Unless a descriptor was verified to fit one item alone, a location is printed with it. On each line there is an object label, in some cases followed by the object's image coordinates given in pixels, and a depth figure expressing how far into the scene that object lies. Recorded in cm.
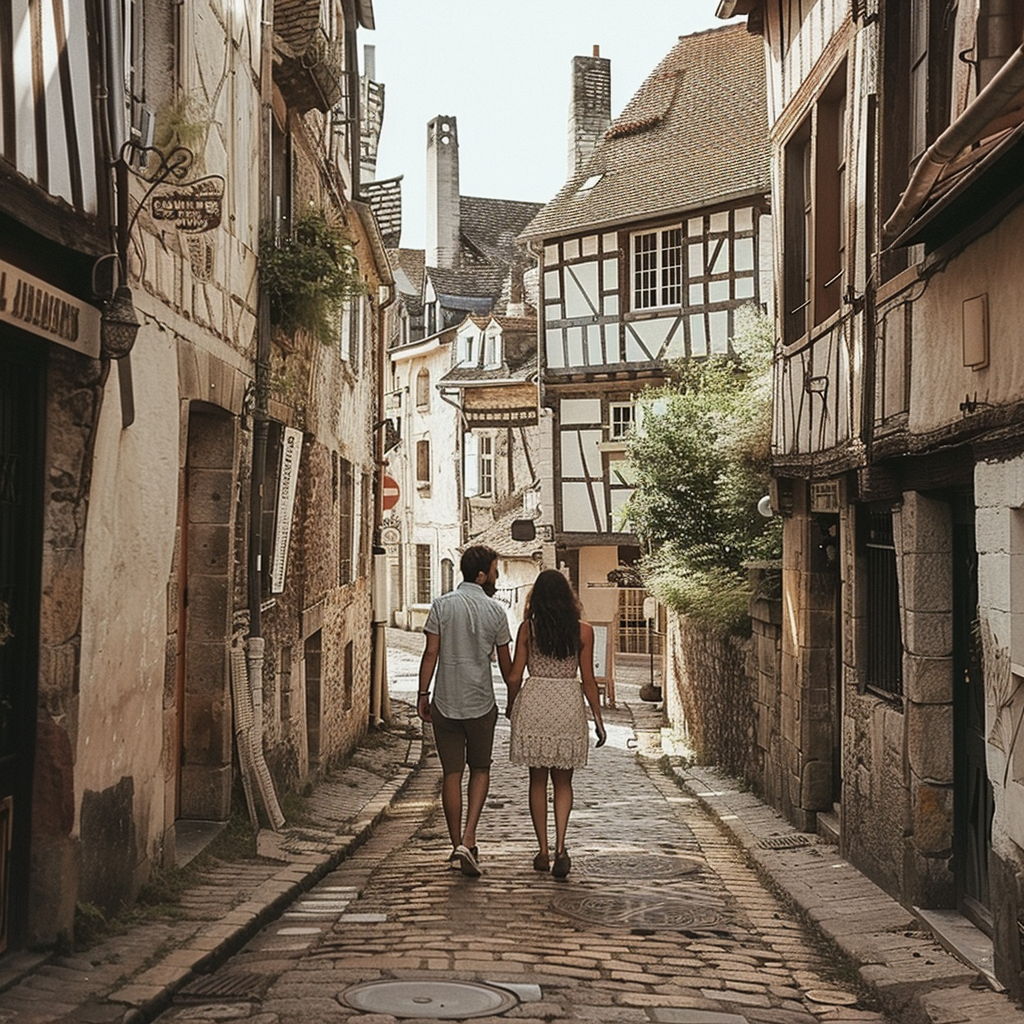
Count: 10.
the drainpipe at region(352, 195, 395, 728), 1736
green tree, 1380
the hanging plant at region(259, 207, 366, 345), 943
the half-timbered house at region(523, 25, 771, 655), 2181
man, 771
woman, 770
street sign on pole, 2012
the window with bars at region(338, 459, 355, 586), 1476
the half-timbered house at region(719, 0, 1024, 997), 519
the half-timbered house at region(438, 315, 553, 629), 2797
